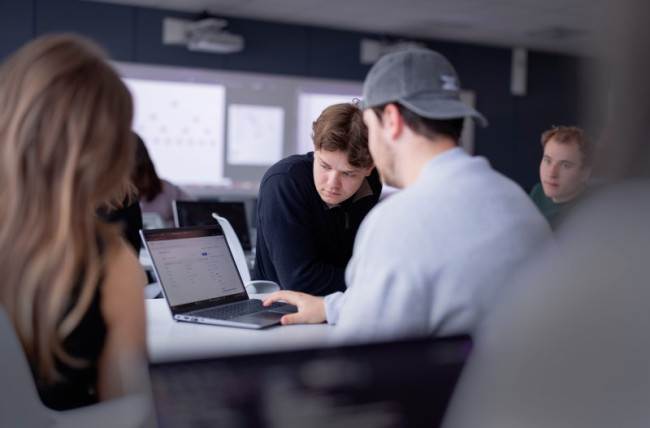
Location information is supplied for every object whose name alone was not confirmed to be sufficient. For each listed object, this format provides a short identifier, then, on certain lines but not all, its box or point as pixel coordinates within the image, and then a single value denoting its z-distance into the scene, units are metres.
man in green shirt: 3.06
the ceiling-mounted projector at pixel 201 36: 7.72
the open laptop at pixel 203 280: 2.00
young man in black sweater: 2.42
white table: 1.74
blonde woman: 1.07
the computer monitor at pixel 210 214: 3.94
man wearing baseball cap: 1.25
